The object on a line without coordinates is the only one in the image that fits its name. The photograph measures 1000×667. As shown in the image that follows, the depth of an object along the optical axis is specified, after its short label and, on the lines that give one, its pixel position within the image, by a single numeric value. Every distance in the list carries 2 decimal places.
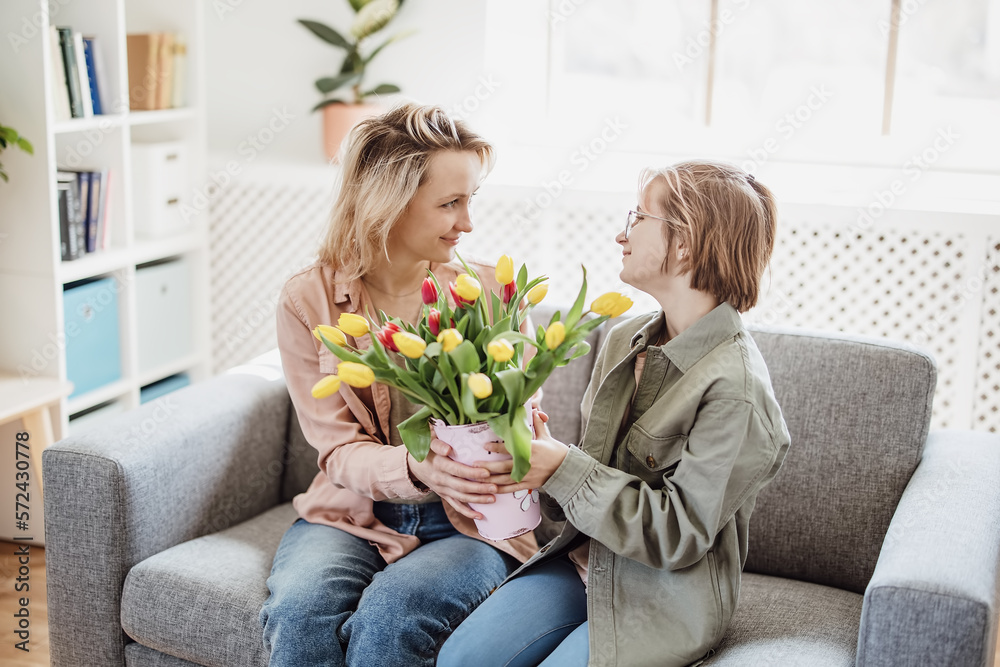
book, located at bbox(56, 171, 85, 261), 2.85
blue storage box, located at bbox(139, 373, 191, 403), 3.41
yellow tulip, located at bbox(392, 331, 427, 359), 1.29
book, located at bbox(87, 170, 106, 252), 2.96
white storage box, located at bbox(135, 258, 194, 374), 3.29
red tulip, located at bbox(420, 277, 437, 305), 1.44
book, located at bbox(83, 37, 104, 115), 2.91
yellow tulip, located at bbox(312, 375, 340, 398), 1.34
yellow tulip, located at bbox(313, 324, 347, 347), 1.38
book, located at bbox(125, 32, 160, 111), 3.20
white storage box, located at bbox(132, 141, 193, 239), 3.22
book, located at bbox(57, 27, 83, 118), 2.82
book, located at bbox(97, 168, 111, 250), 3.01
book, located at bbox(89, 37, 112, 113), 2.92
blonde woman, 1.61
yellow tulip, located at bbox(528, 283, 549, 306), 1.46
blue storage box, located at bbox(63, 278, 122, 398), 2.92
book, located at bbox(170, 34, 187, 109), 3.29
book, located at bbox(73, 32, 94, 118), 2.85
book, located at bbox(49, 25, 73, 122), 2.80
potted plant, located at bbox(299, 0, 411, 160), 3.45
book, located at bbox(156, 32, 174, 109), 3.23
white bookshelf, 2.67
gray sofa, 1.75
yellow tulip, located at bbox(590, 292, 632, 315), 1.37
